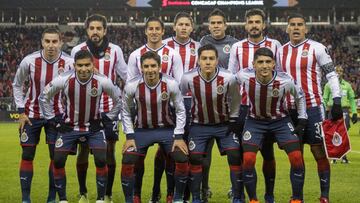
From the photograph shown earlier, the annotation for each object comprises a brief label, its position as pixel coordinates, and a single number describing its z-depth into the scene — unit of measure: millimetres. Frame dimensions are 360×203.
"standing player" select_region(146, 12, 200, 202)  8289
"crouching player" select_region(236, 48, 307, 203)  7406
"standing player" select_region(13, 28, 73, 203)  7988
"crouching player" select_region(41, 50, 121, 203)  7586
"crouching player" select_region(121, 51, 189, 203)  7398
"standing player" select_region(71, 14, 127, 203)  8211
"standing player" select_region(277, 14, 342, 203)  7941
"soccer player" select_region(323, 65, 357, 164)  13414
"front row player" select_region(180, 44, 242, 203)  7535
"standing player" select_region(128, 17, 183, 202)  8156
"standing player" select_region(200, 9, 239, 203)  8438
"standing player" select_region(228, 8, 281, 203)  8023
